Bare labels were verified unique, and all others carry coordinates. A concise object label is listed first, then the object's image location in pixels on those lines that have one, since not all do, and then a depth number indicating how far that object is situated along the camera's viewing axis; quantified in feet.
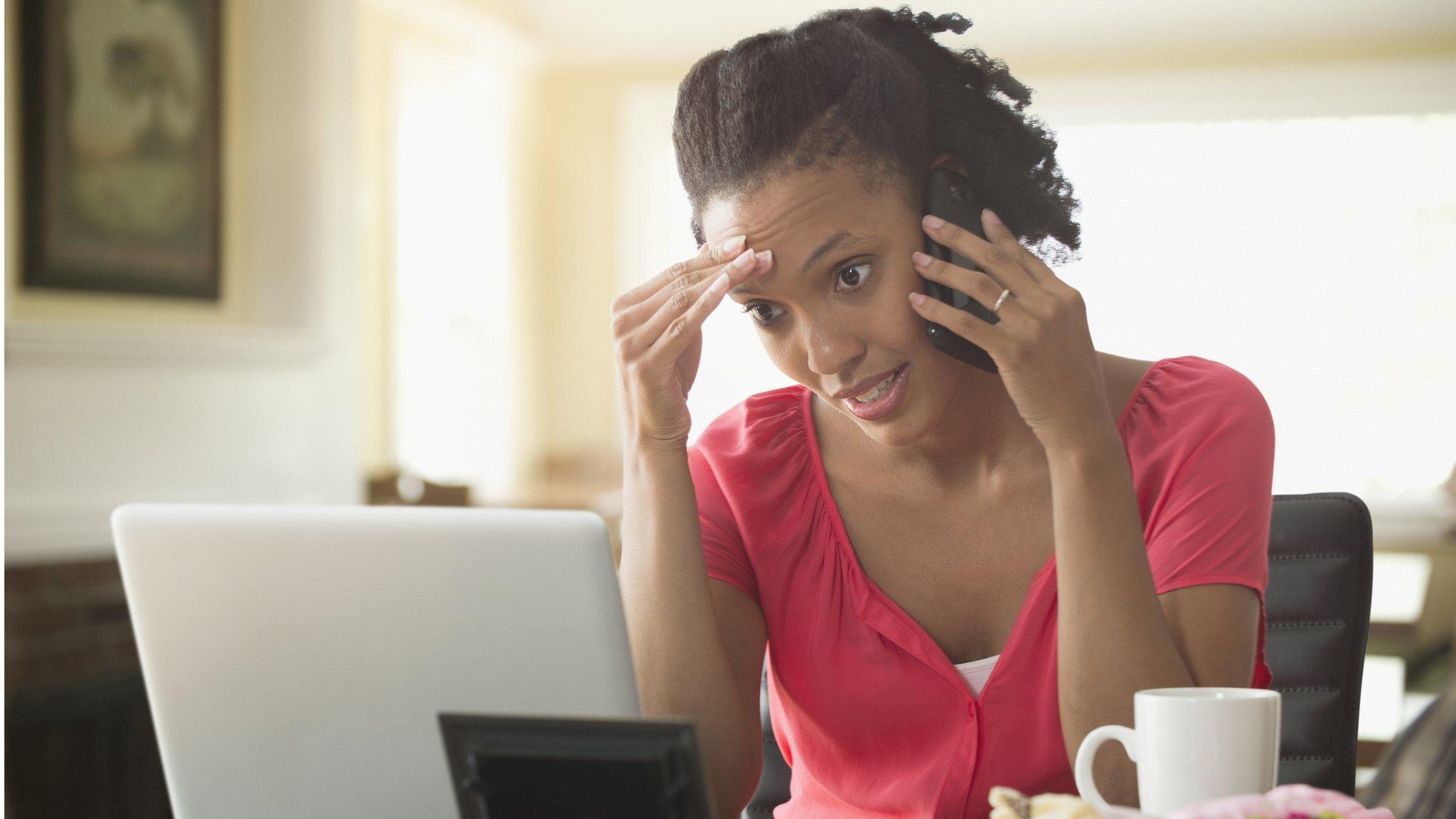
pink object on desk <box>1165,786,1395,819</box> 5.35
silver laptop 5.99
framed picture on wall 15.79
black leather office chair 7.59
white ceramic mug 5.70
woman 6.84
